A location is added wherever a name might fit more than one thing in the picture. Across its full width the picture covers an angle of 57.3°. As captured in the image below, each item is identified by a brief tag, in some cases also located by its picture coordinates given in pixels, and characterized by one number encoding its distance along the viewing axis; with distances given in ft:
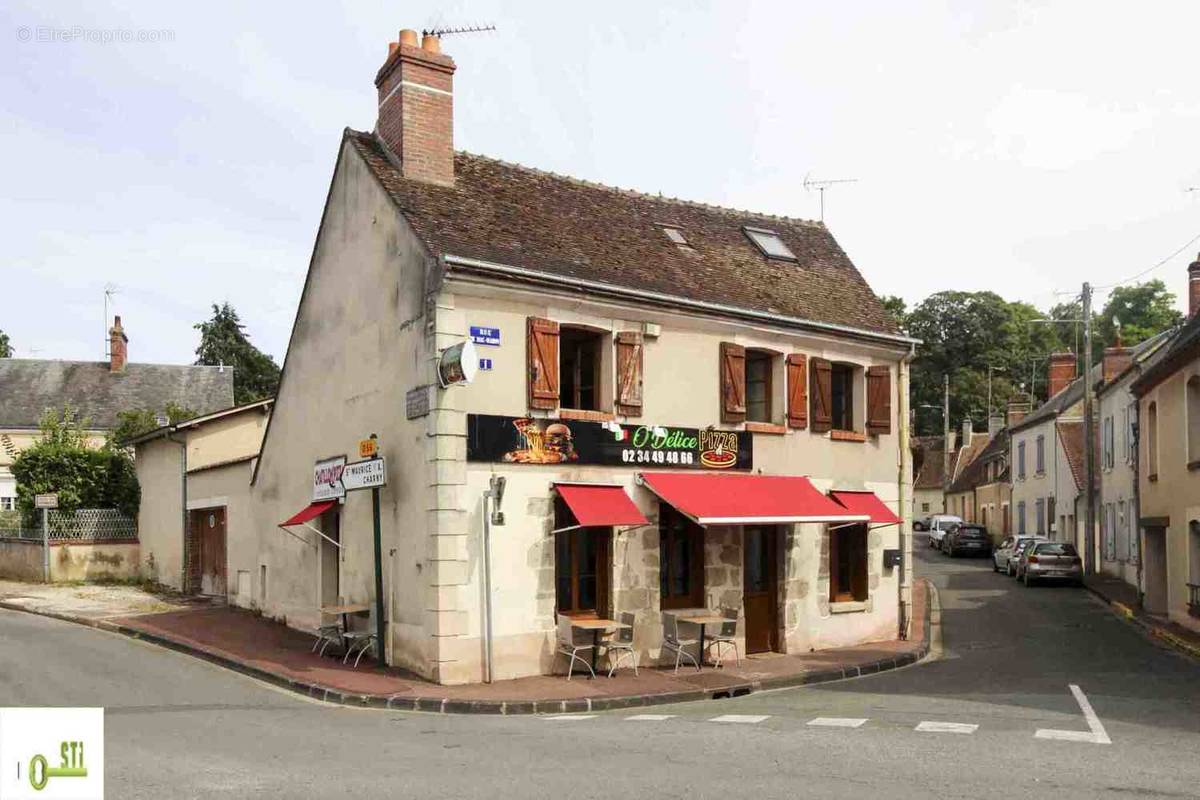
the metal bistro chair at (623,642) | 48.70
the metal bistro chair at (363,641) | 50.19
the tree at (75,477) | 86.84
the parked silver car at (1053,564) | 98.17
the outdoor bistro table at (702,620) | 50.24
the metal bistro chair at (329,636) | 51.83
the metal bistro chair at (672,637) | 51.21
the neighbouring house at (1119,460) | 98.84
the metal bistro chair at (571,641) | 47.67
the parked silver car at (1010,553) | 109.09
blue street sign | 47.01
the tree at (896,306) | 220.64
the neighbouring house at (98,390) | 144.46
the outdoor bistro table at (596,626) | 46.72
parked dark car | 144.15
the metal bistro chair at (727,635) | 51.49
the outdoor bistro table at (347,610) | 50.55
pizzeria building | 46.91
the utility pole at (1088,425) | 98.68
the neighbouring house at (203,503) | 68.49
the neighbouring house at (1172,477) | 67.10
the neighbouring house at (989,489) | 166.71
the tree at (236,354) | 224.74
